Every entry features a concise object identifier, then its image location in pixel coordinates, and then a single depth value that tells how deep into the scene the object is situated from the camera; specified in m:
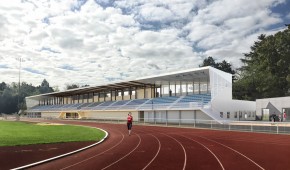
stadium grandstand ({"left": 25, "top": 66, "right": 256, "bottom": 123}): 26.21
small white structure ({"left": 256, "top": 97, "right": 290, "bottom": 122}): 25.59
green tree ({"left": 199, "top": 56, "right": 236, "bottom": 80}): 56.51
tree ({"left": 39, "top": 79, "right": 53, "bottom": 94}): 106.87
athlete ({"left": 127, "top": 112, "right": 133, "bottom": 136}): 17.30
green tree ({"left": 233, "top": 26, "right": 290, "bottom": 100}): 38.88
